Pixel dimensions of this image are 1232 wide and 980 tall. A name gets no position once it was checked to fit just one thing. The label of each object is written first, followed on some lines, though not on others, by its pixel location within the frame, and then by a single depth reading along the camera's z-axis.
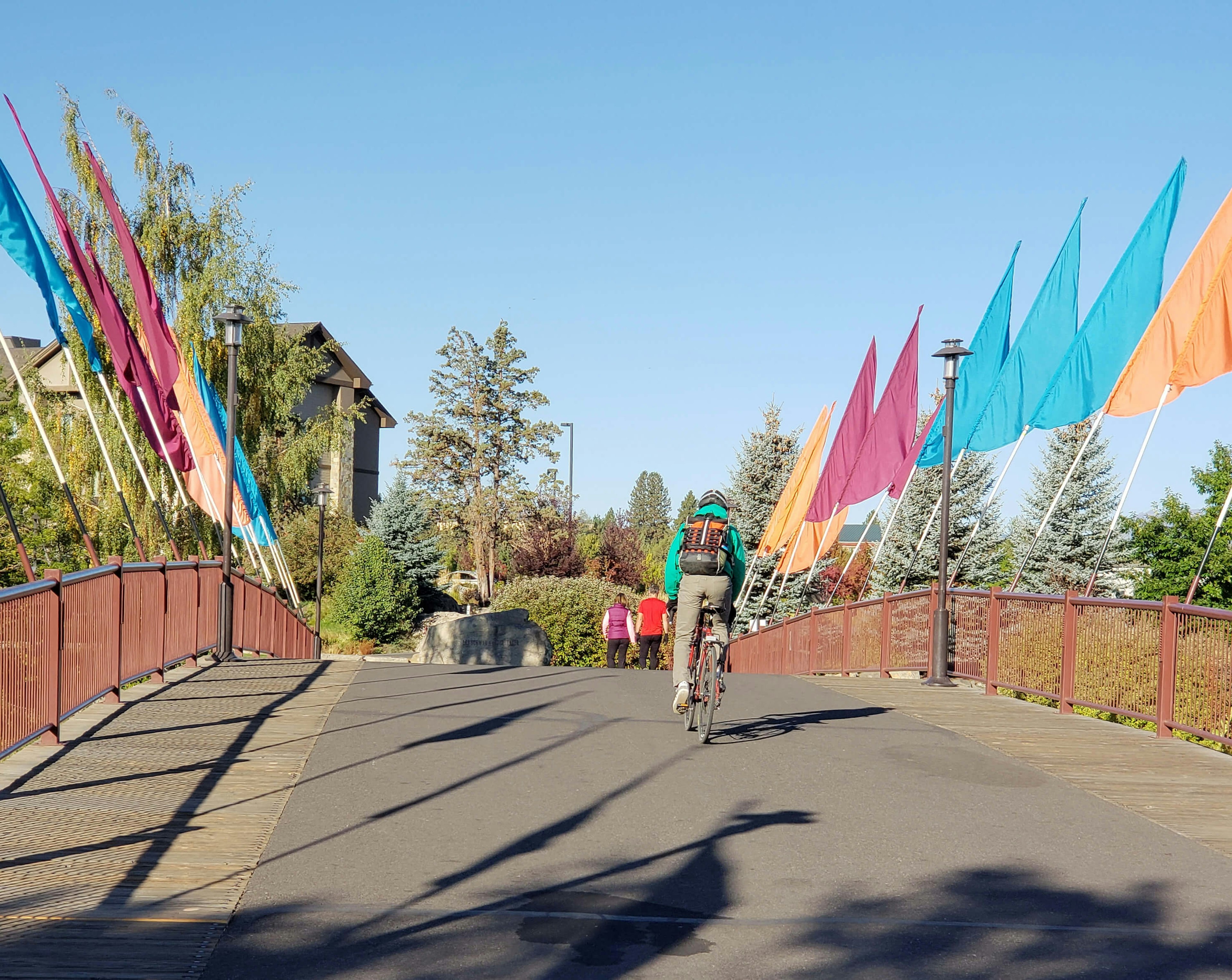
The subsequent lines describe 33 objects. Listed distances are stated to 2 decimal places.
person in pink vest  23.00
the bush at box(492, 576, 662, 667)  37.41
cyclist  9.86
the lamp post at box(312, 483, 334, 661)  35.09
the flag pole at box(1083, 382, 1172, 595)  15.59
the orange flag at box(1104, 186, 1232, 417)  14.87
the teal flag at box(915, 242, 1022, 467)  22.30
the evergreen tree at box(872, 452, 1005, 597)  40.66
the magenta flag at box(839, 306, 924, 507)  23.02
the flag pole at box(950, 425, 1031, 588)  20.41
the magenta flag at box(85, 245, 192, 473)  17.91
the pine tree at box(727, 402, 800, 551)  47.50
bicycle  9.64
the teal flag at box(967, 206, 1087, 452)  20.62
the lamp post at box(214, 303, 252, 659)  15.72
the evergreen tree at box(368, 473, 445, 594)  50.44
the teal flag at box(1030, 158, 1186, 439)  17.91
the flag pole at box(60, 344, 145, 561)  16.61
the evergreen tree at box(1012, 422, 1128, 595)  44.53
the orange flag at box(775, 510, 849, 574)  26.69
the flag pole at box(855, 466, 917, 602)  23.78
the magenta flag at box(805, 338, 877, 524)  24.94
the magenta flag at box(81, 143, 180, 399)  18.59
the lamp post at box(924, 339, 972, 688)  15.12
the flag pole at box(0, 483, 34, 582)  10.00
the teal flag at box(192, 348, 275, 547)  24.52
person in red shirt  21.39
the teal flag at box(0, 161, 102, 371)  15.59
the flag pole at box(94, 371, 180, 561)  17.75
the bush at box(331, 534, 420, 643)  41.25
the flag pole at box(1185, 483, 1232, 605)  12.18
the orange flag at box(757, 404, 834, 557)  27.58
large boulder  30.25
